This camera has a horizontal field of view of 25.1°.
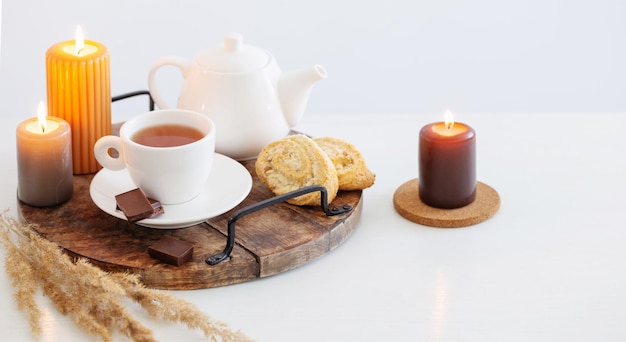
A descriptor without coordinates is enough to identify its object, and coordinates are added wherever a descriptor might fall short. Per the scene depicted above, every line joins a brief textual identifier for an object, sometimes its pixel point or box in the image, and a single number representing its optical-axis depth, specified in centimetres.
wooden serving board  120
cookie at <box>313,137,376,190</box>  132
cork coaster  131
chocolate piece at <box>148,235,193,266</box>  120
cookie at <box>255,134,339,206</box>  130
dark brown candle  131
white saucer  125
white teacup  125
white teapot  137
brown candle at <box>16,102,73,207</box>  129
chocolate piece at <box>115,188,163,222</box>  123
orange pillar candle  134
